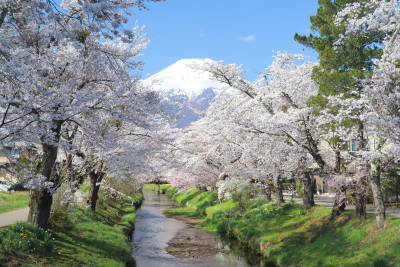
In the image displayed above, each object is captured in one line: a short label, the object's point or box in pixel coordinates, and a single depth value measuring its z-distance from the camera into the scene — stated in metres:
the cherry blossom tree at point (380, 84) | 10.00
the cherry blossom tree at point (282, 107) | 15.40
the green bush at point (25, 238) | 9.45
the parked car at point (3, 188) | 31.04
